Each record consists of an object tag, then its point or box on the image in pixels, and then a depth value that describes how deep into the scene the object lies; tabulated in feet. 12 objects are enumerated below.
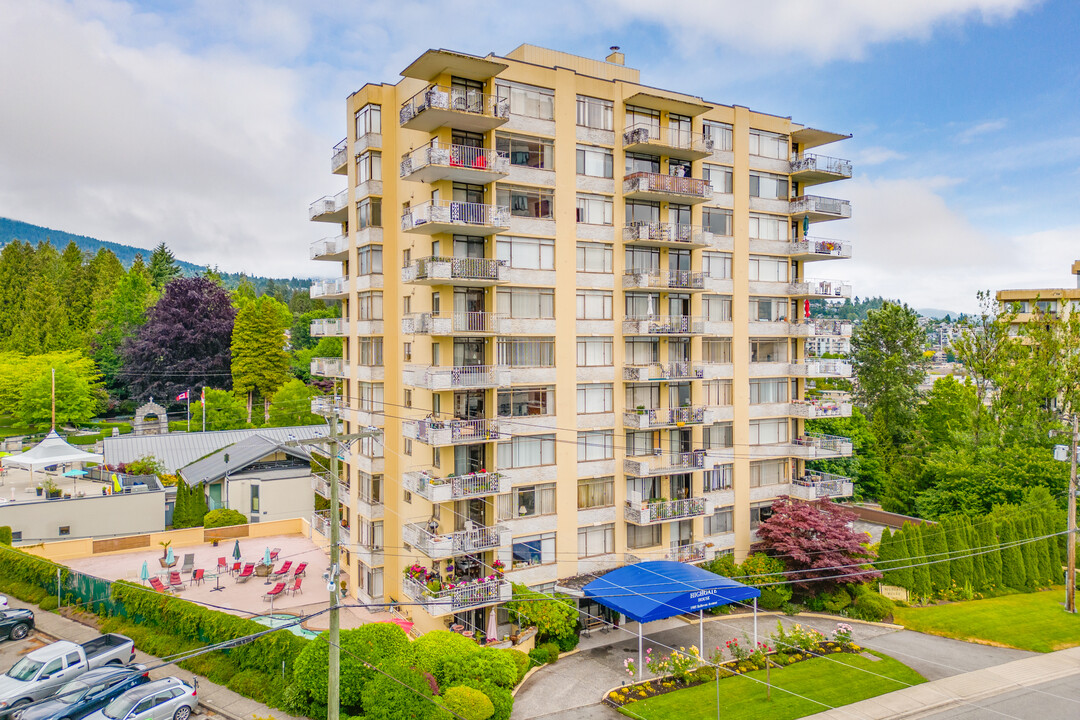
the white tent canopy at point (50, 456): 153.50
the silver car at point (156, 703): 72.38
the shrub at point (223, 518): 152.76
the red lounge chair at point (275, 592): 112.06
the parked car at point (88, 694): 73.15
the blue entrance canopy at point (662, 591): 94.58
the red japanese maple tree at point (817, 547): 117.19
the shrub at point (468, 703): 72.13
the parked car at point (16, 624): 98.43
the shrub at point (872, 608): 113.91
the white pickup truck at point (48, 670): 78.95
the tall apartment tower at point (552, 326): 102.01
